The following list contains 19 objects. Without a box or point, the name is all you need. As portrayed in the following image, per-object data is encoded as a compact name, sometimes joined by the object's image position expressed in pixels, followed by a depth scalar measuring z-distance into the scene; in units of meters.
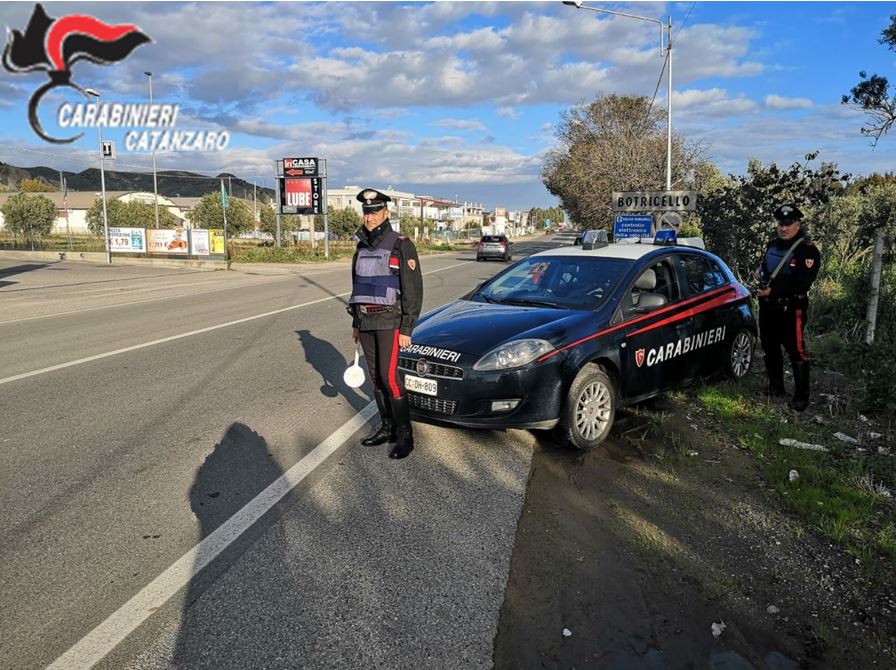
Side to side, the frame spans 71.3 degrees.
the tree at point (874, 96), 7.35
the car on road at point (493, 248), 35.28
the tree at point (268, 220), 86.31
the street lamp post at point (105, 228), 30.98
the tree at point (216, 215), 69.21
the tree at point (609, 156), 32.78
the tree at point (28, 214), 44.38
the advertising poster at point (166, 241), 30.59
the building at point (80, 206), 86.50
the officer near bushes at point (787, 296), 5.56
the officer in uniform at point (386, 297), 4.36
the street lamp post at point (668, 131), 20.98
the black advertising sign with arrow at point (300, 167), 33.34
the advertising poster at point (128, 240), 31.42
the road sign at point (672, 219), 16.48
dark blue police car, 4.35
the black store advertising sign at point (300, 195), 33.31
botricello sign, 15.77
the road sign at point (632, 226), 21.41
